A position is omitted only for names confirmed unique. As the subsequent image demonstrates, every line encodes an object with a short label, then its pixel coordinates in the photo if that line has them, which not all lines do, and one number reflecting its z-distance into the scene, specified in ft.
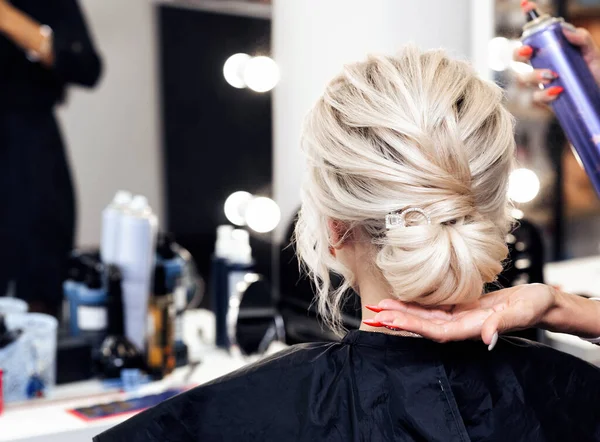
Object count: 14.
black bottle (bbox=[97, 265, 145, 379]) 5.01
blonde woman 2.89
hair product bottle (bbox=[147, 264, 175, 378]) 5.16
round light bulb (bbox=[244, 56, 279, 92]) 6.40
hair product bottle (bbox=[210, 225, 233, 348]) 5.83
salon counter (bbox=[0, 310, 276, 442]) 4.02
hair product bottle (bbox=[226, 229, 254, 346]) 5.80
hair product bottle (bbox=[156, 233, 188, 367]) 5.39
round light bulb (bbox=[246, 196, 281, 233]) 6.46
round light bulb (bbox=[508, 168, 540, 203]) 7.04
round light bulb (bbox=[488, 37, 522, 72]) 6.48
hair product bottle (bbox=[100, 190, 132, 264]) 5.26
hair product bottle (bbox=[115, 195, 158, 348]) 5.17
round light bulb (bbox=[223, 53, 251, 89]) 6.56
